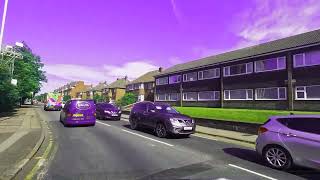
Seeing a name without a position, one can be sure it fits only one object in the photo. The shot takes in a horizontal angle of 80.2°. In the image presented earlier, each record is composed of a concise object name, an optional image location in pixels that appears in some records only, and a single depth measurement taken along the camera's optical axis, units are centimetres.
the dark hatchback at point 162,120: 870
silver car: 481
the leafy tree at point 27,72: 2610
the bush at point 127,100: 3459
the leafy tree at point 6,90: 1572
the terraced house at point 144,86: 4079
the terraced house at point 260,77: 1721
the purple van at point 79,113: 1162
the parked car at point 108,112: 1579
